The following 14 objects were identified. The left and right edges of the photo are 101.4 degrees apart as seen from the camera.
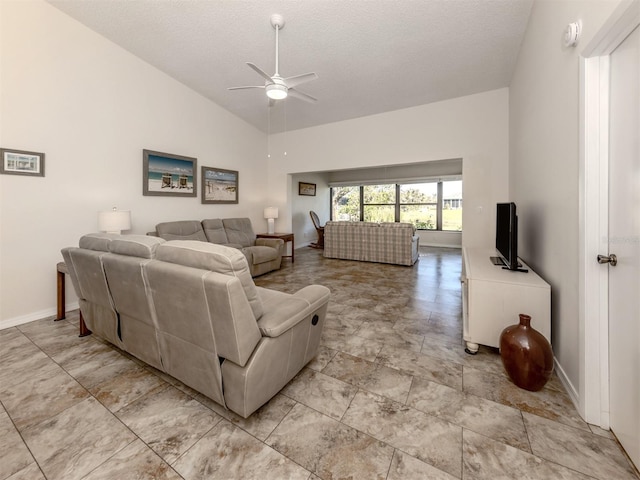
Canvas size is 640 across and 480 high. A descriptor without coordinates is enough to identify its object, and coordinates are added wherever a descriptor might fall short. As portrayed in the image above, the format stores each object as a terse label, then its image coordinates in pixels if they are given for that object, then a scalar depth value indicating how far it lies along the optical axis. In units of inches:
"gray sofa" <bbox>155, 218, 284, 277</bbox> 163.7
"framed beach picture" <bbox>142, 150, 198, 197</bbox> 155.9
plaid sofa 205.0
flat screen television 82.8
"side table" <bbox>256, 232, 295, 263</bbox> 218.5
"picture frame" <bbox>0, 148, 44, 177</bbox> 103.4
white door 44.9
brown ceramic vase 61.3
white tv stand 71.6
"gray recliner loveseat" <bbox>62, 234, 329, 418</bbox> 48.4
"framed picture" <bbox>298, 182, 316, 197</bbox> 310.3
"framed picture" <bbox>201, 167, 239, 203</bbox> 193.1
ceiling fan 106.0
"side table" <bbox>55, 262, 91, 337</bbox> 104.4
